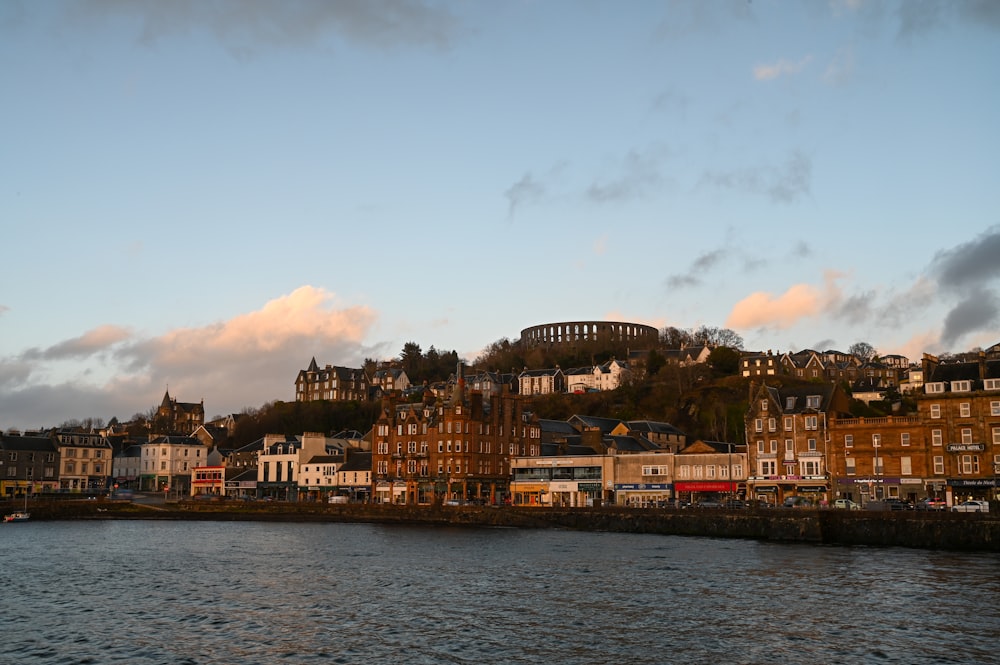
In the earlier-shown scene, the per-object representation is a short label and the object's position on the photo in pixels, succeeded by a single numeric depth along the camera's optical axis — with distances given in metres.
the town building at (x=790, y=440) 90.56
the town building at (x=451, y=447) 111.69
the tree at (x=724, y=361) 150.50
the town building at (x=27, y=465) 132.62
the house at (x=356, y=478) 124.75
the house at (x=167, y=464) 149.25
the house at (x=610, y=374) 163.75
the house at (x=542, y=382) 172.62
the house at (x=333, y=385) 183.25
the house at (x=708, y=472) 96.75
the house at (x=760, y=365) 148.12
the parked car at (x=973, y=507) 68.54
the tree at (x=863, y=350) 193.88
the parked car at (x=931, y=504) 73.69
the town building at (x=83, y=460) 142.50
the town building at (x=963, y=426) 80.75
